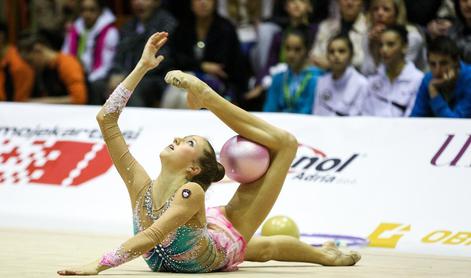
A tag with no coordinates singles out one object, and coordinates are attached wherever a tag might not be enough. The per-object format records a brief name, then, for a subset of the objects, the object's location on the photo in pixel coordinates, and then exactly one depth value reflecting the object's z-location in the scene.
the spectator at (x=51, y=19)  22.92
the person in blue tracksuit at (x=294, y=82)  17.86
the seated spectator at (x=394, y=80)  16.94
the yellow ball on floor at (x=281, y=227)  13.30
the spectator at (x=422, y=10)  18.62
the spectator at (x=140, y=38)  20.06
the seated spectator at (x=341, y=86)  17.45
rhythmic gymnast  9.49
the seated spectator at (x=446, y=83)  15.26
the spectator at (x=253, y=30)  20.03
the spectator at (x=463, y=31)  16.80
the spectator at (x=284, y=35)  19.34
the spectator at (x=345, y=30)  18.70
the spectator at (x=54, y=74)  20.30
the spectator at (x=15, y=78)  21.30
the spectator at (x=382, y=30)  17.83
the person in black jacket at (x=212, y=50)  19.86
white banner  13.60
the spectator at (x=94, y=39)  21.70
